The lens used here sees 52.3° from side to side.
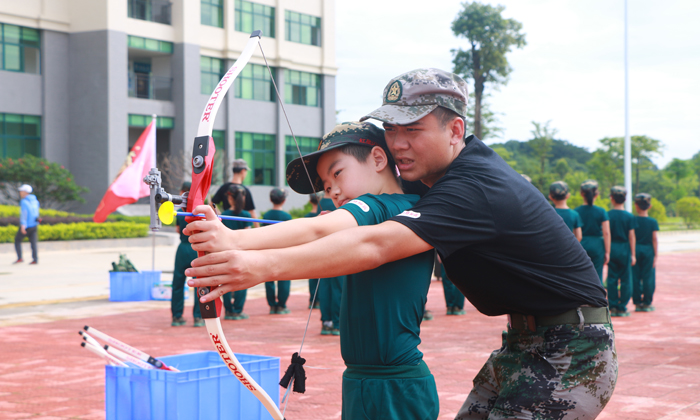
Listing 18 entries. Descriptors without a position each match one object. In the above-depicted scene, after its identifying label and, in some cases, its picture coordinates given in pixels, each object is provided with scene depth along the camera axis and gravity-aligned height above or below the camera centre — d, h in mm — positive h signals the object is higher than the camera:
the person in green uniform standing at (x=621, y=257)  11070 -1056
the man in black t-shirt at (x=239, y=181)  9859 +115
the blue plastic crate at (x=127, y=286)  12695 -1733
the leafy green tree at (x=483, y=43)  50969 +10572
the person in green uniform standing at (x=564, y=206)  9773 -239
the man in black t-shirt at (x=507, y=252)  2166 -199
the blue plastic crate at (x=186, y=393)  3996 -1176
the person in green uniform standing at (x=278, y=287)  10422 -1516
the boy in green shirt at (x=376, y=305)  2369 -389
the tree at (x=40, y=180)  31422 +446
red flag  12093 +208
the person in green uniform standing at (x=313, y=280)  9891 -1218
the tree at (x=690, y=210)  52469 -1531
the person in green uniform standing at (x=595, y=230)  10477 -598
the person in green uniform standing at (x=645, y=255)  11547 -1066
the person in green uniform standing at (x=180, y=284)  9281 -1283
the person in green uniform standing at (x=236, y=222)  9352 -430
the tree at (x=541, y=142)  56156 +3745
